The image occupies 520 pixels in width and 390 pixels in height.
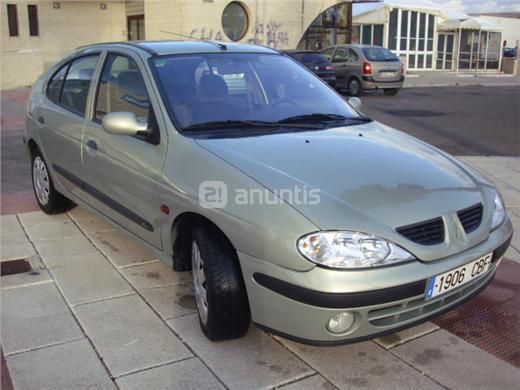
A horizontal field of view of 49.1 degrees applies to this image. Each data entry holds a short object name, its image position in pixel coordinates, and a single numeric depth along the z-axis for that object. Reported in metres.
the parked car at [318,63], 17.97
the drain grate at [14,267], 4.32
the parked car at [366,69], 18.48
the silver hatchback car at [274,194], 2.70
